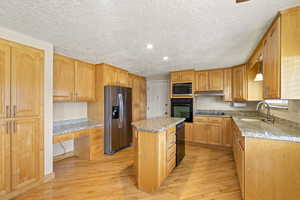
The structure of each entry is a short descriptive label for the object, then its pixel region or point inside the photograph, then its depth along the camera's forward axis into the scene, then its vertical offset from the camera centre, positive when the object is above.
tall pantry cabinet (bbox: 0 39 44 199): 1.72 -0.23
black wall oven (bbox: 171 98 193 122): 4.03 -0.28
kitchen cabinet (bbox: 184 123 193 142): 4.06 -0.99
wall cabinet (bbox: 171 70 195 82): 4.02 +0.72
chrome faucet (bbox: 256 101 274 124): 2.42 -0.37
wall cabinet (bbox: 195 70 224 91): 3.94 +0.57
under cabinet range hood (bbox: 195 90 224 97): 3.91 +0.19
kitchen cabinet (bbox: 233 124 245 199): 1.66 -0.82
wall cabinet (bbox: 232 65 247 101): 3.40 +0.44
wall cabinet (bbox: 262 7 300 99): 1.40 +0.49
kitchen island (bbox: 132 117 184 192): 1.90 -0.82
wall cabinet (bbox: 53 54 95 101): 2.62 +0.42
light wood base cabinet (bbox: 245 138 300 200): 1.43 -0.79
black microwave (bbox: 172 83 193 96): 4.04 +0.31
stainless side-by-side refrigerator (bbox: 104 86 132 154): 3.27 -0.50
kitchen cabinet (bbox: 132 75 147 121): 4.63 +0.04
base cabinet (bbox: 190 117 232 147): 3.64 -0.92
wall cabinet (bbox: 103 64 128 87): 3.32 +0.62
